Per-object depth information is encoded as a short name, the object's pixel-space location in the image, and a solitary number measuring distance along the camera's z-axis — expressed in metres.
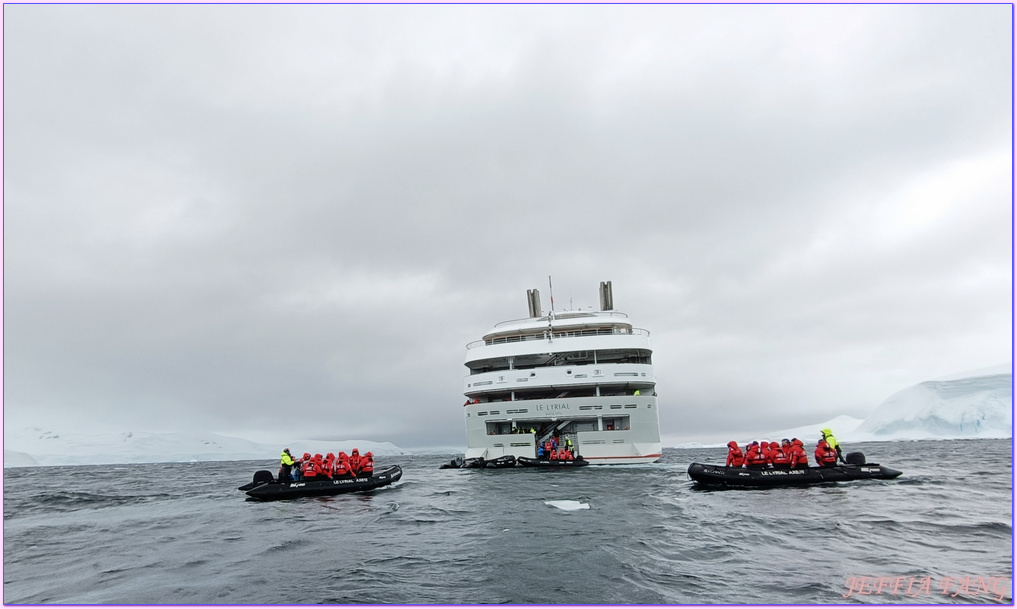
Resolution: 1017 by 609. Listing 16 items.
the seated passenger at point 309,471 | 21.11
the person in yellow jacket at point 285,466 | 21.03
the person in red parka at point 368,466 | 23.32
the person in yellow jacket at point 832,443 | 20.92
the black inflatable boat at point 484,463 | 31.01
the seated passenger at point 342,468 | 22.17
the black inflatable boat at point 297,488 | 20.50
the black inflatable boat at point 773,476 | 20.05
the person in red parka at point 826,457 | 20.75
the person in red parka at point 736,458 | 21.25
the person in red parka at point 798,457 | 20.58
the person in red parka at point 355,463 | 23.03
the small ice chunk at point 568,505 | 16.23
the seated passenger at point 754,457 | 20.88
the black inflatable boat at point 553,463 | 29.90
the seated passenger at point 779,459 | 20.48
